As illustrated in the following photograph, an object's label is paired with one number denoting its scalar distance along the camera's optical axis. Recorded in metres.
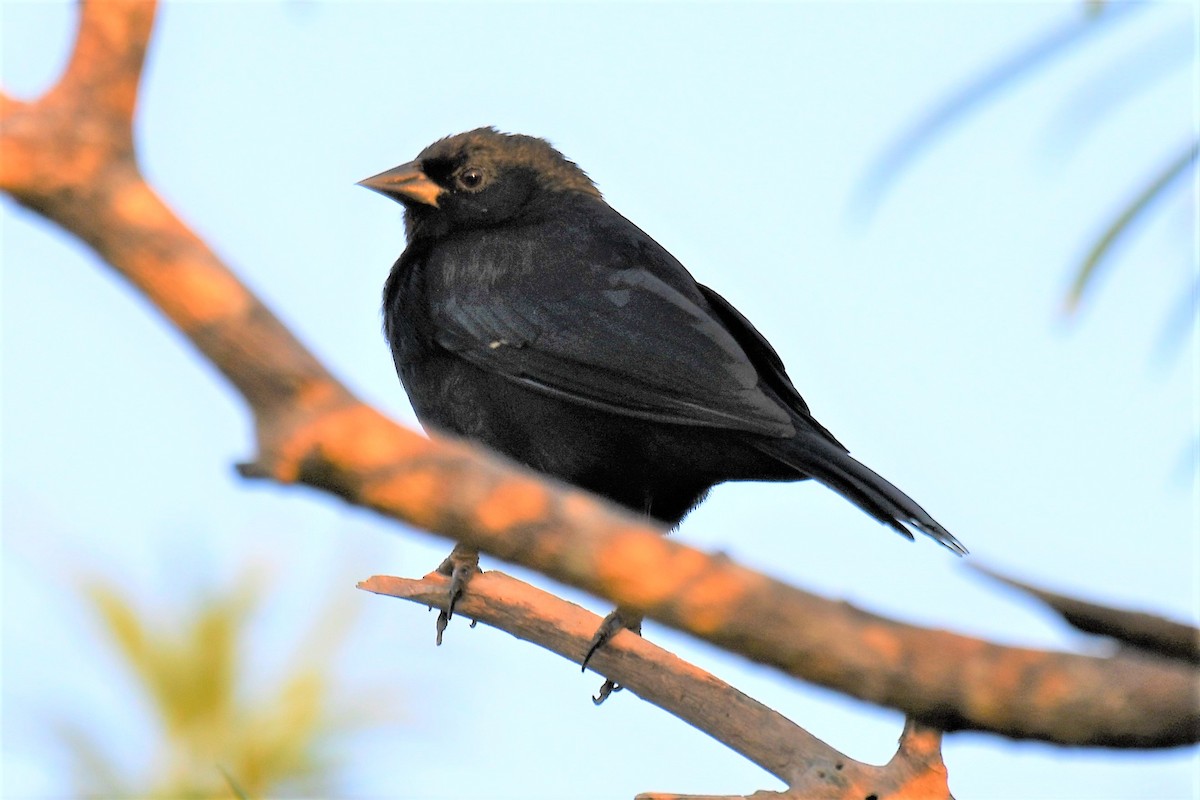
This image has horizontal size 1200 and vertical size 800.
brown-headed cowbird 6.43
